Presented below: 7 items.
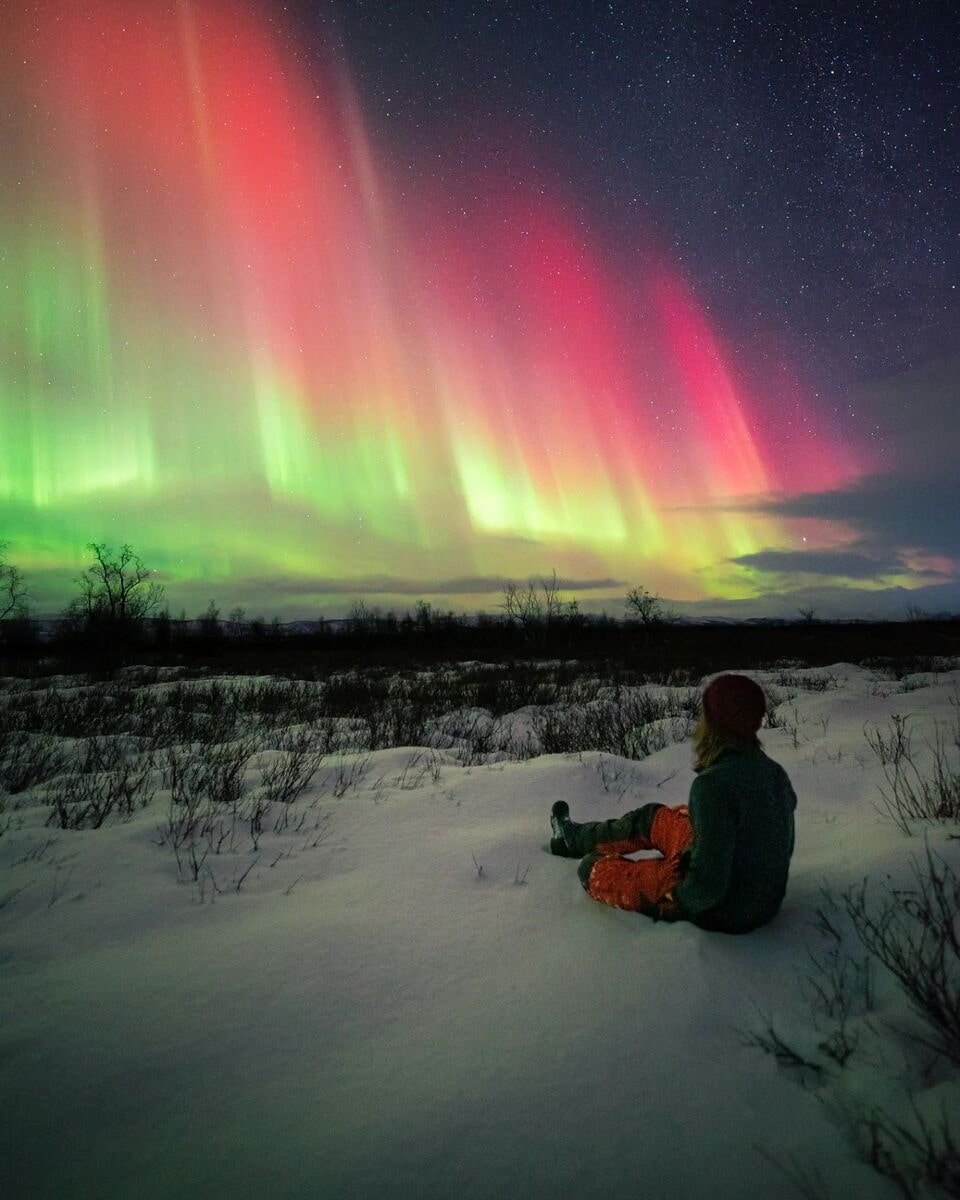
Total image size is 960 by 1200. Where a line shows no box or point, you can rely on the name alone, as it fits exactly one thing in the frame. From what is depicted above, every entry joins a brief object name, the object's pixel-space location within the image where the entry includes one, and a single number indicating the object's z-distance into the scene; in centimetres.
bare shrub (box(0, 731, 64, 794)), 520
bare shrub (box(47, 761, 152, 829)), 394
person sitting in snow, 203
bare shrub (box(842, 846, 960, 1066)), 153
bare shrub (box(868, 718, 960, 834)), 319
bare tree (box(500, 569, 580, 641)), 4456
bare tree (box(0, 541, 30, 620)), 3440
